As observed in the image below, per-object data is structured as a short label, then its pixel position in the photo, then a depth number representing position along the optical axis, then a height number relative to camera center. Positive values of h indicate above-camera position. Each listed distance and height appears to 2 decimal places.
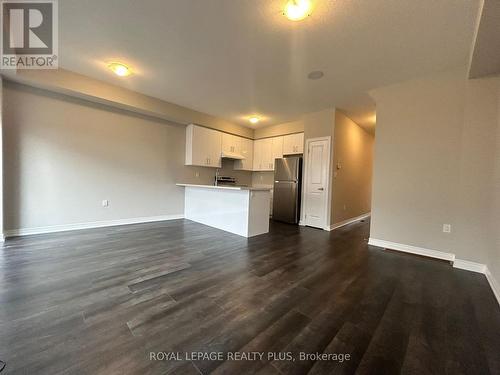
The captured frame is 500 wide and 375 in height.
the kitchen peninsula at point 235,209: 3.71 -0.57
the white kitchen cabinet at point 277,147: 5.84 +1.05
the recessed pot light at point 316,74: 3.11 +1.74
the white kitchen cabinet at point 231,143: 5.82 +1.14
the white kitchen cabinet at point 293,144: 5.38 +1.09
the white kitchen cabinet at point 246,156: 6.35 +0.84
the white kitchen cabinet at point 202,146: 5.23 +0.92
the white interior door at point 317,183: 4.62 +0.02
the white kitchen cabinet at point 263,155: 6.13 +0.86
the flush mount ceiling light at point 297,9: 1.86 +1.68
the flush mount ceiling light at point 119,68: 3.10 +1.74
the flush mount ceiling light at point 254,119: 5.43 +1.75
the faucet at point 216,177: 5.99 +0.11
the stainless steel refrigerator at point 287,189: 5.15 -0.16
